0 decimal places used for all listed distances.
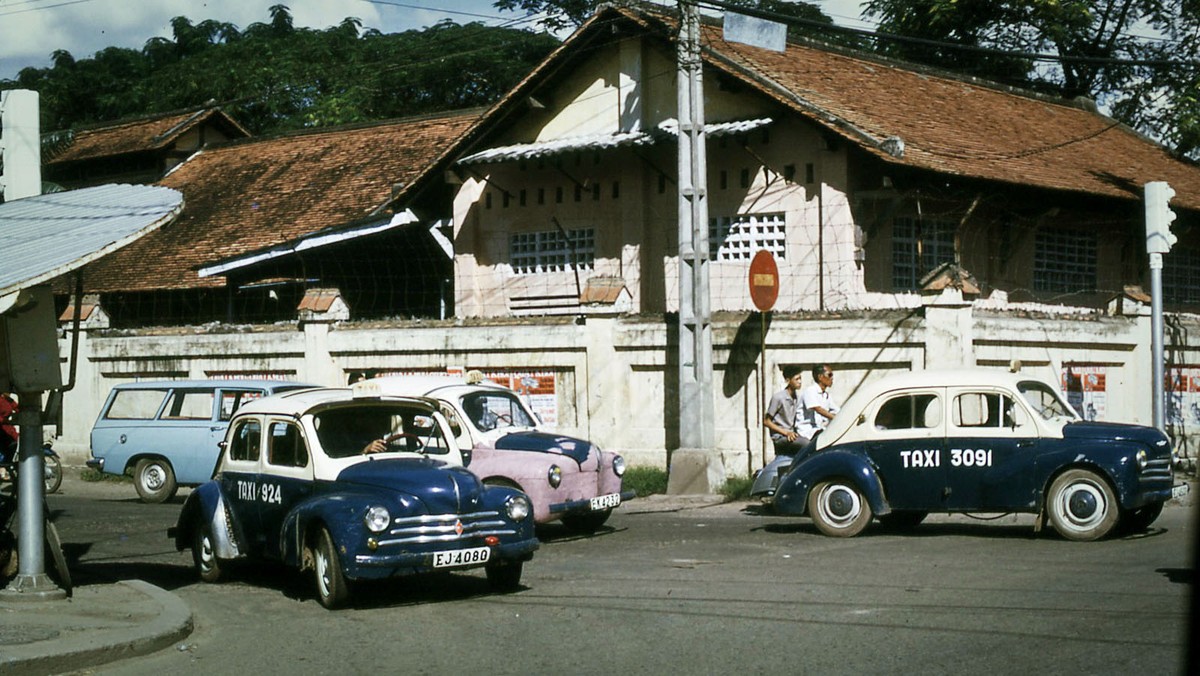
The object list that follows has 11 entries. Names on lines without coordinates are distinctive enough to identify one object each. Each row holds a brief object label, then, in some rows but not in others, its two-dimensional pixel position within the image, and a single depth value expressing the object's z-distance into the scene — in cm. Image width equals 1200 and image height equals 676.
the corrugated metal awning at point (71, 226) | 948
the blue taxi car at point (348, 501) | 1046
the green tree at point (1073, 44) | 3325
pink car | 1488
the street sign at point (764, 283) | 1914
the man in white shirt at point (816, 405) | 1727
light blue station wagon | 2053
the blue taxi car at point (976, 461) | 1329
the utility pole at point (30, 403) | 1038
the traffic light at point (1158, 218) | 1820
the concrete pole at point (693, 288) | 1944
